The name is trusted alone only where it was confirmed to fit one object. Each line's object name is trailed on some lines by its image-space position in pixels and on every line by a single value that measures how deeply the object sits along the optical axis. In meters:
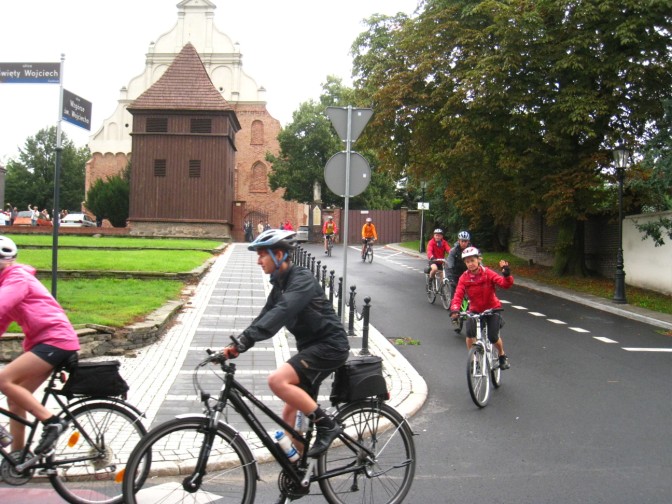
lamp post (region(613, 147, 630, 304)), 17.86
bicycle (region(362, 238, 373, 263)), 30.00
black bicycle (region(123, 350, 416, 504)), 4.02
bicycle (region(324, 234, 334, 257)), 32.25
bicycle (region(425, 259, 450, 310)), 16.30
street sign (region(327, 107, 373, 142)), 10.35
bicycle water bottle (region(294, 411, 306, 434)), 4.50
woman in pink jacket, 4.46
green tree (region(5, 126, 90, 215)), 84.50
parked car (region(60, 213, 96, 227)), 56.09
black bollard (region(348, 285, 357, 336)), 11.01
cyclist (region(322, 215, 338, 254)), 32.12
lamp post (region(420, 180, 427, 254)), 39.44
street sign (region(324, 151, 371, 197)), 10.26
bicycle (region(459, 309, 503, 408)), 7.41
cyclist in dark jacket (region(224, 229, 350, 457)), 4.29
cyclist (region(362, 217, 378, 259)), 29.21
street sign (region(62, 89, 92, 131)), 8.55
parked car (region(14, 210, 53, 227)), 46.01
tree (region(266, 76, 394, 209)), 58.84
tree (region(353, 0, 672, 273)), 19.47
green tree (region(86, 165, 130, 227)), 53.78
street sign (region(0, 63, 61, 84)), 8.27
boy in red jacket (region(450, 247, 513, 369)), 8.29
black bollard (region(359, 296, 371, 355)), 9.57
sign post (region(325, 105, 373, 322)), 10.24
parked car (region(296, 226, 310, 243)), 50.84
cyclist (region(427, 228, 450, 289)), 16.34
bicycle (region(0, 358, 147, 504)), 4.54
